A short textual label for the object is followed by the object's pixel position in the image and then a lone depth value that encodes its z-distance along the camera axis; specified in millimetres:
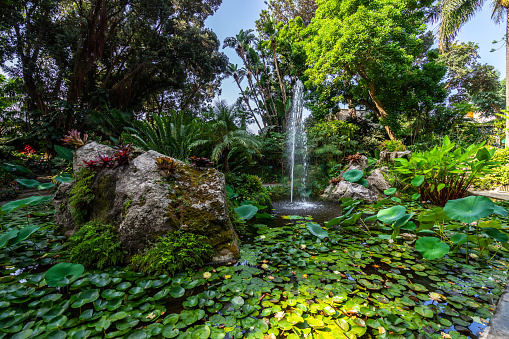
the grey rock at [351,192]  5164
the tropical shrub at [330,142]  9203
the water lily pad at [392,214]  1983
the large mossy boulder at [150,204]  2084
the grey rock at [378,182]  5754
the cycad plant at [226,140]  5491
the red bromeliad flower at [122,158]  2504
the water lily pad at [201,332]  1133
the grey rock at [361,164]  6724
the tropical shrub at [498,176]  5449
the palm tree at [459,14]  8844
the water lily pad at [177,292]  1494
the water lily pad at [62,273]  1391
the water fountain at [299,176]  4211
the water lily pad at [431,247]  1789
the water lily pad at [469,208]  1649
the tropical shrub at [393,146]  8656
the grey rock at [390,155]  6884
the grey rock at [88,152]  3041
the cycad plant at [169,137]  5211
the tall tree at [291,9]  14750
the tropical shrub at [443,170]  3223
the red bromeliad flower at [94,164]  2581
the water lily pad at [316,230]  2354
